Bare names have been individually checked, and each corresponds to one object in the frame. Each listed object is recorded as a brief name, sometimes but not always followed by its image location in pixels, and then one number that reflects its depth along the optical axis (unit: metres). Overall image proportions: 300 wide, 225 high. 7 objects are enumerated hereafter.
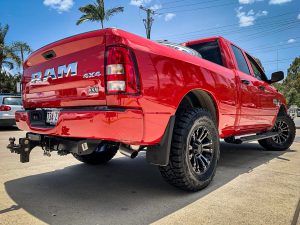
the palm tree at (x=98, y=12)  22.23
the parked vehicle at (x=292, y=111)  11.38
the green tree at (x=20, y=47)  28.16
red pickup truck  2.50
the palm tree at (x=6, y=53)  28.09
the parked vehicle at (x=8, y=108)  10.84
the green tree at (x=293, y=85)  52.75
